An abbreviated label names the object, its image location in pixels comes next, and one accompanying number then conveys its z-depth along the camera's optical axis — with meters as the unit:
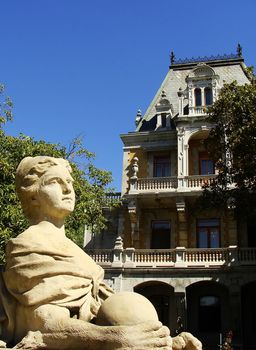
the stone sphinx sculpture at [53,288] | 2.74
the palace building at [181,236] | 19.30
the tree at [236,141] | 13.73
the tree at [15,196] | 12.12
